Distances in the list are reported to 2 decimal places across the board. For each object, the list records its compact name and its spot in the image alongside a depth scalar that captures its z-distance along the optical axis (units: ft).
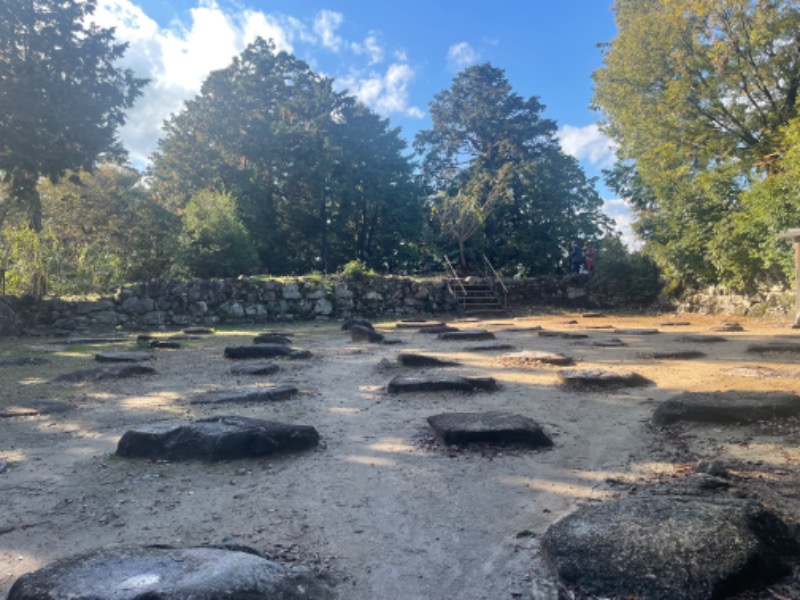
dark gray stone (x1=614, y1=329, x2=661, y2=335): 33.94
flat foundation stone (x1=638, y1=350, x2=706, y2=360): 22.89
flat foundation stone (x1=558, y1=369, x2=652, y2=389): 16.89
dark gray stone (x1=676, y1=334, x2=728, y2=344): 28.30
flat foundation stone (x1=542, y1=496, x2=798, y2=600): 5.59
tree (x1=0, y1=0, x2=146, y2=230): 34.09
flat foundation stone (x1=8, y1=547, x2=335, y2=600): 5.15
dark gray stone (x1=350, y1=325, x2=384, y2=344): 31.81
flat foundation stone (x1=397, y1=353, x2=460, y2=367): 21.88
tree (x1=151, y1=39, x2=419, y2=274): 81.20
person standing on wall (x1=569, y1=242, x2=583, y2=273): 73.41
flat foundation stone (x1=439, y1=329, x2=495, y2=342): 32.04
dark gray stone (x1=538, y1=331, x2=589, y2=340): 31.78
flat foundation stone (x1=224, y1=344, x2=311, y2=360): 25.40
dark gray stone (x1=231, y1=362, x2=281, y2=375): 20.81
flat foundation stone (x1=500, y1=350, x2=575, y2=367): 21.76
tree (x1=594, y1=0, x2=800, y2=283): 48.75
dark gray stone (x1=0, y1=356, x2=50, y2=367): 23.25
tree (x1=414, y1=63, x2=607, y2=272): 84.69
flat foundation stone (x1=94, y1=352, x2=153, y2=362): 24.12
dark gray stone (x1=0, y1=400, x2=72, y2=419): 14.48
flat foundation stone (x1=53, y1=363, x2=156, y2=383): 19.89
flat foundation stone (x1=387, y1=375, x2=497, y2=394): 16.52
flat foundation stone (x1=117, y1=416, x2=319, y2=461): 10.49
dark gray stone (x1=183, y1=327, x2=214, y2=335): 39.53
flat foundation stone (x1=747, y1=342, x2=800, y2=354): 23.66
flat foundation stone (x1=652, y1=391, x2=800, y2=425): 11.89
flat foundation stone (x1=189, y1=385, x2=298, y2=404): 15.62
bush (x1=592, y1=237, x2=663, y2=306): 61.16
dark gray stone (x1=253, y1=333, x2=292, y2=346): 31.12
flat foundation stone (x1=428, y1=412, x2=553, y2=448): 11.04
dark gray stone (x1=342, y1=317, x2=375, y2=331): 39.20
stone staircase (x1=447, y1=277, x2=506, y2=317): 57.62
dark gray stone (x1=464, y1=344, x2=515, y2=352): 26.68
